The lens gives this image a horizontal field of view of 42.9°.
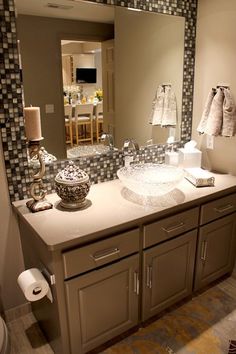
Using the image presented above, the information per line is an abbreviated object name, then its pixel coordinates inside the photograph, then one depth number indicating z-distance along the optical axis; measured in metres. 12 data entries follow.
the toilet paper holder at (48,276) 1.38
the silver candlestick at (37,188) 1.57
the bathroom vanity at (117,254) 1.41
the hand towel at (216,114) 2.04
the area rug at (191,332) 1.70
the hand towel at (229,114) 2.01
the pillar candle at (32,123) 1.55
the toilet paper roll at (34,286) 1.43
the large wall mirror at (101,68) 1.66
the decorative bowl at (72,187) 1.55
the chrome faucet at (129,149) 2.08
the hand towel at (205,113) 2.11
